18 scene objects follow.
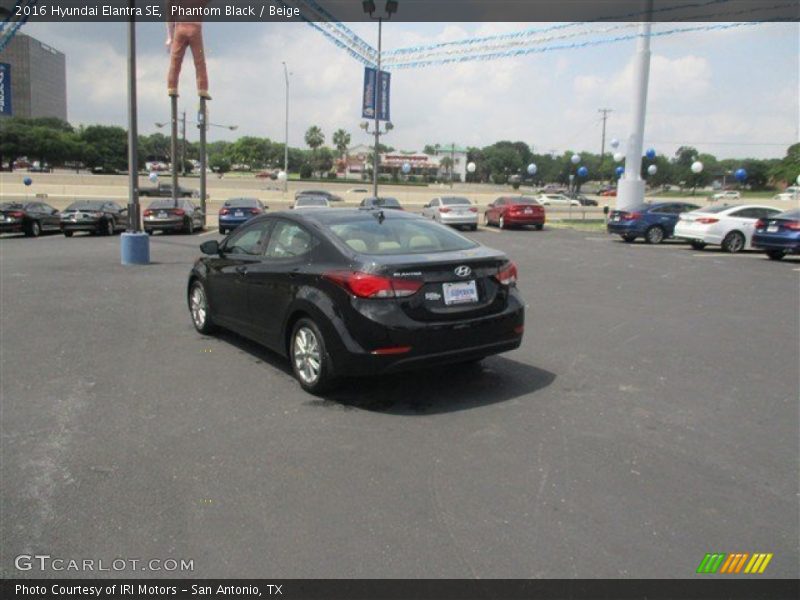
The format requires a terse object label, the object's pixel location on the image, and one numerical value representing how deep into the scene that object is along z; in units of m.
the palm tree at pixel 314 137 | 139.62
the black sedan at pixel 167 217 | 24.39
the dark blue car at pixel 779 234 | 16.56
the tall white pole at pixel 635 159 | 30.55
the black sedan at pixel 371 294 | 5.04
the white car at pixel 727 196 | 62.02
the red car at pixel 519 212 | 28.28
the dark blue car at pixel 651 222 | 22.45
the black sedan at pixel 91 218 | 24.02
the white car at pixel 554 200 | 59.98
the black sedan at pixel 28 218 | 23.97
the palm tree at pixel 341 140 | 143.50
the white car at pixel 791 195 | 57.80
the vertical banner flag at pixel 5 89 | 27.42
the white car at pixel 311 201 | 29.28
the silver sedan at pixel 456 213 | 27.56
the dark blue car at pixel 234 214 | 25.78
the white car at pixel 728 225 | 19.08
